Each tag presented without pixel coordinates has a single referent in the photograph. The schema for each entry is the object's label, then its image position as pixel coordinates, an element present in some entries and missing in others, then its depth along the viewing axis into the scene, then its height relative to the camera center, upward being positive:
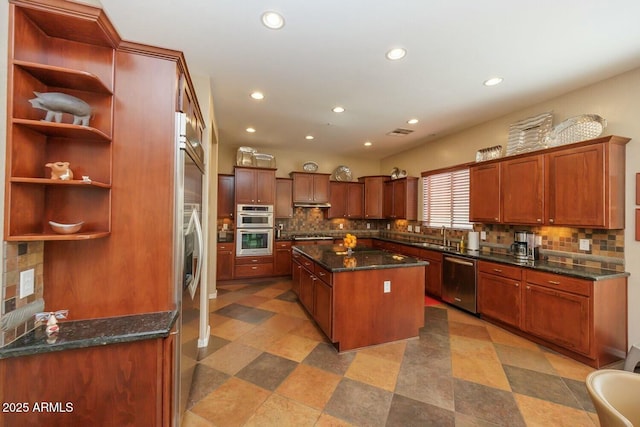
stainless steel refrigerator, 1.54 -0.29
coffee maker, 3.29 -0.38
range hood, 5.97 +0.26
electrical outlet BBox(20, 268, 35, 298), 1.22 -0.35
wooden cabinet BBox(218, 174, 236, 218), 5.29 +0.39
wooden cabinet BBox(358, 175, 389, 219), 6.33 +0.51
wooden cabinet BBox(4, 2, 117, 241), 1.17 +0.42
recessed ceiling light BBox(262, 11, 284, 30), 1.87 +1.49
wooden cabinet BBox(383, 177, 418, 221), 5.59 +0.41
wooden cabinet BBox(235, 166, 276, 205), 5.20 +0.61
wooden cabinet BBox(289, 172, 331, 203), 5.88 +0.67
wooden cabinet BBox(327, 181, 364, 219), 6.37 +0.41
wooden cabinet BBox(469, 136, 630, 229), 2.53 +0.37
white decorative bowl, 1.25 -0.08
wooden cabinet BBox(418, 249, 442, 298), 4.17 -0.95
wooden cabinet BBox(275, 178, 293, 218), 5.77 +0.40
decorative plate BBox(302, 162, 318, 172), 6.25 +1.21
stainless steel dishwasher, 3.58 -0.97
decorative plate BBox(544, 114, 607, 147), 2.72 +1.00
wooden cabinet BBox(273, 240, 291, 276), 5.43 -0.93
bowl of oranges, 3.41 -0.34
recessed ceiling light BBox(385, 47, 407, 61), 2.28 +1.51
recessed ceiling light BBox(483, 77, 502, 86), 2.76 +1.52
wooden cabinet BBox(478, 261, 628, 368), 2.42 -0.98
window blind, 4.44 +0.35
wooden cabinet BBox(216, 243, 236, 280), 5.03 -0.93
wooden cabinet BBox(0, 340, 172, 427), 1.15 -0.84
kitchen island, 2.64 -0.91
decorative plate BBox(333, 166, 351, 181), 6.59 +1.12
